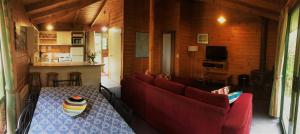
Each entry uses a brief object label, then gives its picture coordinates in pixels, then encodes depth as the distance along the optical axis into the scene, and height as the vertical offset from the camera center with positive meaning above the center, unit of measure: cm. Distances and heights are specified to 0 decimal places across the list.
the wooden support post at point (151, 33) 697 +77
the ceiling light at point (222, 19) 771 +132
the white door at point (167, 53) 888 +9
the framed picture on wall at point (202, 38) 849 +69
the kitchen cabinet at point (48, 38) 939 +73
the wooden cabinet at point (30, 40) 465 +33
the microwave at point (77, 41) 973 +63
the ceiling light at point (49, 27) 954 +123
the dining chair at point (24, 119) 230 -81
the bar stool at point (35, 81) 516 -66
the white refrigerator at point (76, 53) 988 +7
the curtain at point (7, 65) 279 -15
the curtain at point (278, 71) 416 -32
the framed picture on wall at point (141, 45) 726 +35
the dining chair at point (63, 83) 523 -75
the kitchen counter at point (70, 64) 546 -25
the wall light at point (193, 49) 857 +25
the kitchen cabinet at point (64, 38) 952 +74
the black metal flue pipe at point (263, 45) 699 +36
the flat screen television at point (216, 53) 788 +9
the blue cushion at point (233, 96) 308 -60
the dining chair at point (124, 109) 261 -71
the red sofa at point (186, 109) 257 -75
